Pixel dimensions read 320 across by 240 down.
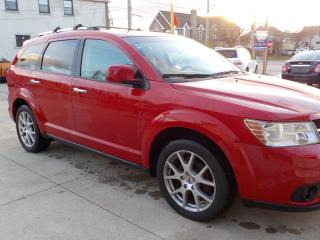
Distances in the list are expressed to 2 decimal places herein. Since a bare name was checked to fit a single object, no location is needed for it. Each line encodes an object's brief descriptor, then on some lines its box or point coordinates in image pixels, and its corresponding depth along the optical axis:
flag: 12.36
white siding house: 20.53
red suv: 2.12
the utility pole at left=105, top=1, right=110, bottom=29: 25.56
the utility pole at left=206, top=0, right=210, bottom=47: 20.95
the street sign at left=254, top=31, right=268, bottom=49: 16.21
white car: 12.03
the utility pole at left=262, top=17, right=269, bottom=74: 16.82
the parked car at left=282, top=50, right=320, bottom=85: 9.10
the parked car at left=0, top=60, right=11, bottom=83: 13.93
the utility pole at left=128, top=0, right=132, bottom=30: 17.95
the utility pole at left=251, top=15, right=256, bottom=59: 16.42
